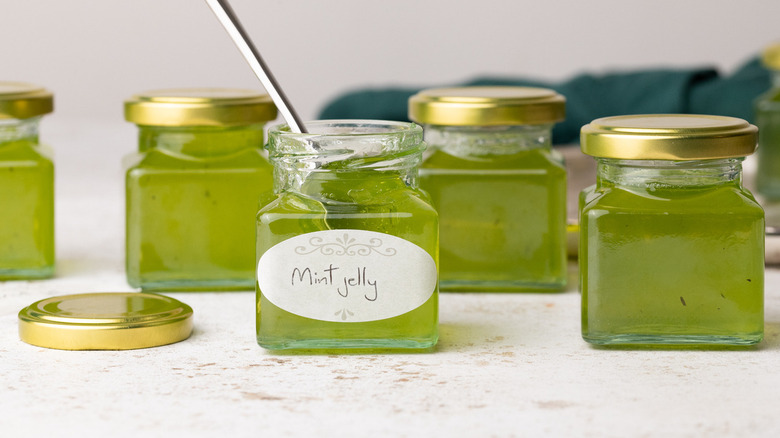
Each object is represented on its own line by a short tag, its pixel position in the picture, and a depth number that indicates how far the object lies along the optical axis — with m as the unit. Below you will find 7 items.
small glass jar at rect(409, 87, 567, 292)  0.72
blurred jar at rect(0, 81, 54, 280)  0.73
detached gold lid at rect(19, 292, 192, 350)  0.66
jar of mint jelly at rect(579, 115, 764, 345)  0.64
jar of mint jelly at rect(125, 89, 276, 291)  0.72
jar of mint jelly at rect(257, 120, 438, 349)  0.64
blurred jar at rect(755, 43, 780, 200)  0.89
